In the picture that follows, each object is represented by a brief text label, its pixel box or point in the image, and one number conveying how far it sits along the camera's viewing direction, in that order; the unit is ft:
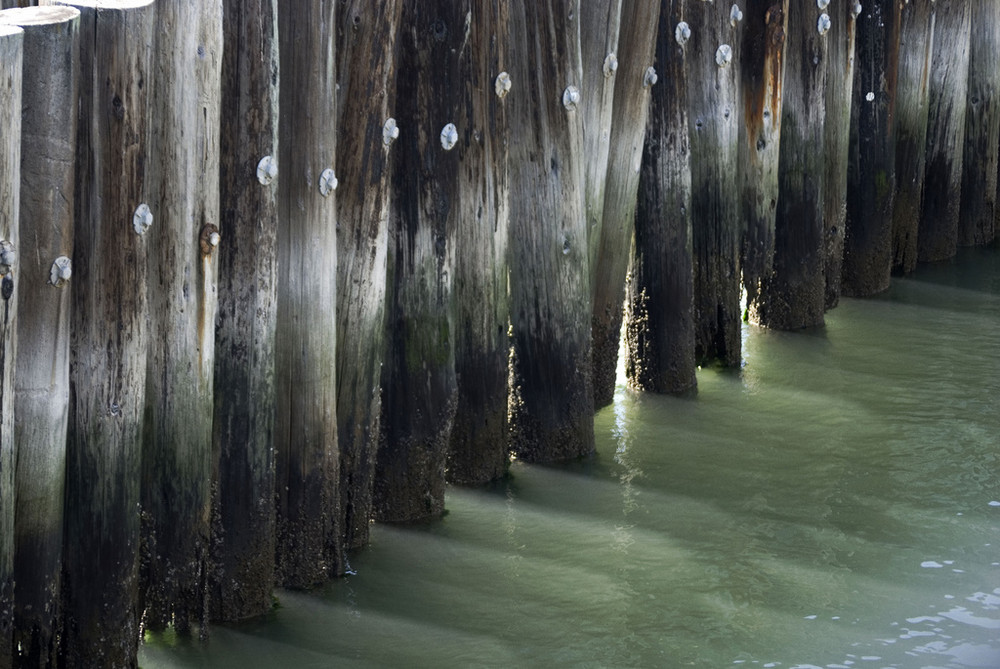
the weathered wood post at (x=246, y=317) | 35.46
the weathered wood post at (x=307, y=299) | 37.26
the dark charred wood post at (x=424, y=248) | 41.31
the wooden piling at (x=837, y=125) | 60.67
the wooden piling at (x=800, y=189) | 58.66
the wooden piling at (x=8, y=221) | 28.90
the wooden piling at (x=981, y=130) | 71.62
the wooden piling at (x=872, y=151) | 64.48
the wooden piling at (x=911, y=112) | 66.24
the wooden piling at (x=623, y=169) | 48.64
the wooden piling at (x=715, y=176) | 53.08
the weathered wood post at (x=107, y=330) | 31.69
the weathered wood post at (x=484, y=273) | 42.44
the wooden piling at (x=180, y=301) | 33.25
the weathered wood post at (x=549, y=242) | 45.07
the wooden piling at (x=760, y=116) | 55.59
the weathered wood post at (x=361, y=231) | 38.70
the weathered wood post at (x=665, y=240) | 51.40
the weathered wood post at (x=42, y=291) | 30.38
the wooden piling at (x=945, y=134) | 68.85
